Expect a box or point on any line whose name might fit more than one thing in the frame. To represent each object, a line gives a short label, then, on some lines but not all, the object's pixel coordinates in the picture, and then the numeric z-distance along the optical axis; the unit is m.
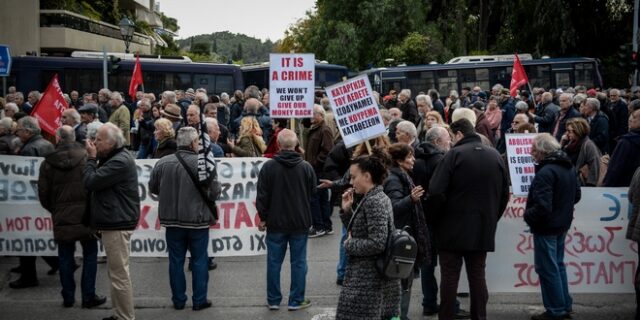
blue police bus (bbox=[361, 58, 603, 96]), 33.62
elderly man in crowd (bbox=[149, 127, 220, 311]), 8.39
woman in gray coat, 5.75
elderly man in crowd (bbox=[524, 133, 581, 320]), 7.68
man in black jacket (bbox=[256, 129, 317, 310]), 8.39
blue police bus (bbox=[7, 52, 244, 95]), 30.28
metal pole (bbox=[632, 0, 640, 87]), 32.12
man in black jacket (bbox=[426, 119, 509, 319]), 7.17
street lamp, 28.62
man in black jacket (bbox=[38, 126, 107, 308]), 8.59
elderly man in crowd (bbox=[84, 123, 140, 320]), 7.72
